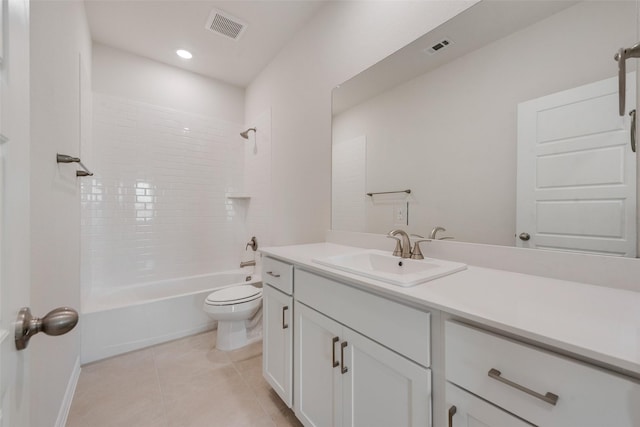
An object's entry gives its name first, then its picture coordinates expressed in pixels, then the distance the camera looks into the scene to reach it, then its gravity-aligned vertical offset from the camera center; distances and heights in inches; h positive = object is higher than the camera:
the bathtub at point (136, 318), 77.7 -34.7
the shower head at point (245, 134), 118.6 +37.2
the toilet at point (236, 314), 79.5 -31.9
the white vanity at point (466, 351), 18.8 -13.4
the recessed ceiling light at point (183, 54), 98.4 +62.8
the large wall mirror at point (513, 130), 32.2 +13.6
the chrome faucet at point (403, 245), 48.6 -6.0
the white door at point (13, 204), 15.7 +0.6
